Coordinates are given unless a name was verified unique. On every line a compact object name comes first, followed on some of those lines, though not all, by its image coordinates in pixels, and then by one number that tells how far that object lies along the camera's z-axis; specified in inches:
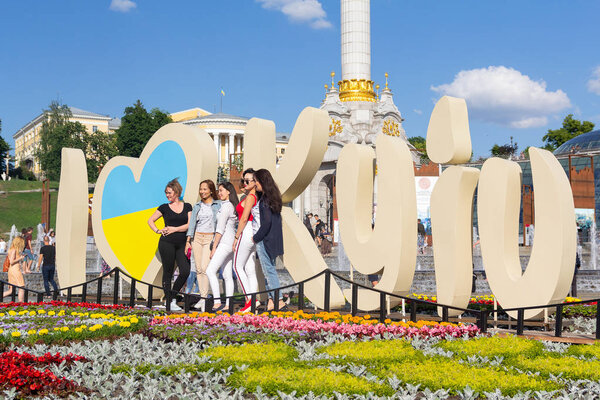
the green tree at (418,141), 2913.4
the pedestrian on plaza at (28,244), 652.7
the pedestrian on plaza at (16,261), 561.6
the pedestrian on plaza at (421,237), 971.3
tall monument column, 1558.8
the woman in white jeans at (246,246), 392.2
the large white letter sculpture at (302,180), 403.9
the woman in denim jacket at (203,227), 402.9
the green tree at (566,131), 2455.7
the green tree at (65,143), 2719.0
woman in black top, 424.2
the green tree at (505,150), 2535.4
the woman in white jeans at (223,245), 394.0
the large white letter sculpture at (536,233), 317.1
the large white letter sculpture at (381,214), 369.1
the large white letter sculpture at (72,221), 502.9
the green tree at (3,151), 2952.8
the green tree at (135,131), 2696.9
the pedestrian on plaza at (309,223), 977.7
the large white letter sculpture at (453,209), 362.3
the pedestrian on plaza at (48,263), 586.8
